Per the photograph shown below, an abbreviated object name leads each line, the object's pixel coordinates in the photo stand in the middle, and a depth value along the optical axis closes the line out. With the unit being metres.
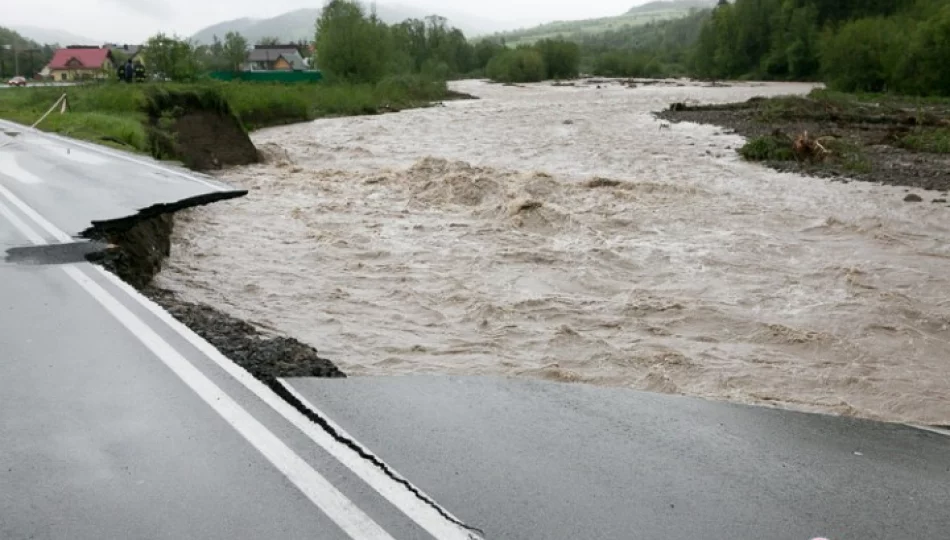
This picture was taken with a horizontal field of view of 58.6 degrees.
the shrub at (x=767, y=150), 26.58
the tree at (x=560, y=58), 116.69
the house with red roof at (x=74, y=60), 96.50
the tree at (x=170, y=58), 45.50
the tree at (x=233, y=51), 109.25
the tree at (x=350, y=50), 73.62
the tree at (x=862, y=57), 61.42
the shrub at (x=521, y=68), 109.94
